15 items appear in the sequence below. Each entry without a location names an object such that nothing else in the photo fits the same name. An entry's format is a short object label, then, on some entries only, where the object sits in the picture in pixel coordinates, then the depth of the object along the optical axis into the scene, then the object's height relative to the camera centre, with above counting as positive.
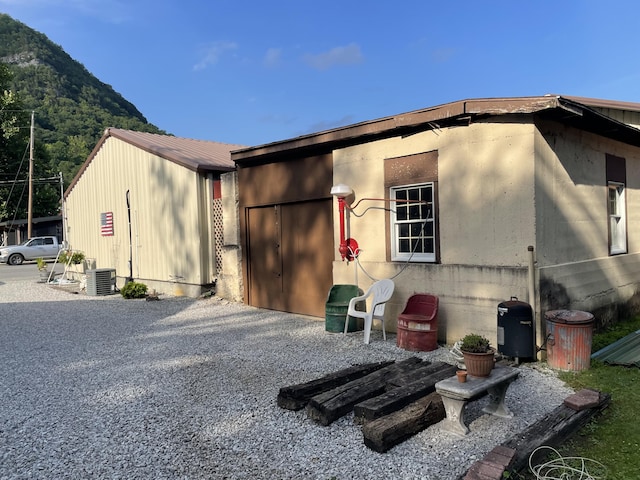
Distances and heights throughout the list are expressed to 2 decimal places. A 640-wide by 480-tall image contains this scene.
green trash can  7.13 -1.18
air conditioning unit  12.42 -1.14
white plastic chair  6.57 -1.04
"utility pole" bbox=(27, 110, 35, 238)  27.59 +3.14
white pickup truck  25.00 -0.45
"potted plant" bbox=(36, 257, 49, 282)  15.89 -1.07
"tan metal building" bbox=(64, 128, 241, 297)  10.96 +0.85
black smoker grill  5.25 -1.17
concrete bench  3.43 -1.28
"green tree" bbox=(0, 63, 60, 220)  28.77 +5.79
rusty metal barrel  5.03 -1.27
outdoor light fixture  7.33 -0.10
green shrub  11.53 -1.31
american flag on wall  14.10 +0.53
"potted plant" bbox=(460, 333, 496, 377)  3.73 -1.06
